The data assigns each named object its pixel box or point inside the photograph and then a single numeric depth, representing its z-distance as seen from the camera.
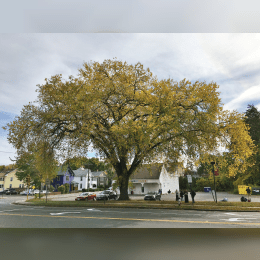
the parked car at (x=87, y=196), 30.29
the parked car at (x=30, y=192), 49.79
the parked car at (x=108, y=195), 29.64
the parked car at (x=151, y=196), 26.96
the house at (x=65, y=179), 60.22
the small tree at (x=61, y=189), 50.22
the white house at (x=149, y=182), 42.94
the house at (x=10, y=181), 69.12
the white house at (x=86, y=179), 70.50
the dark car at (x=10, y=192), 52.19
